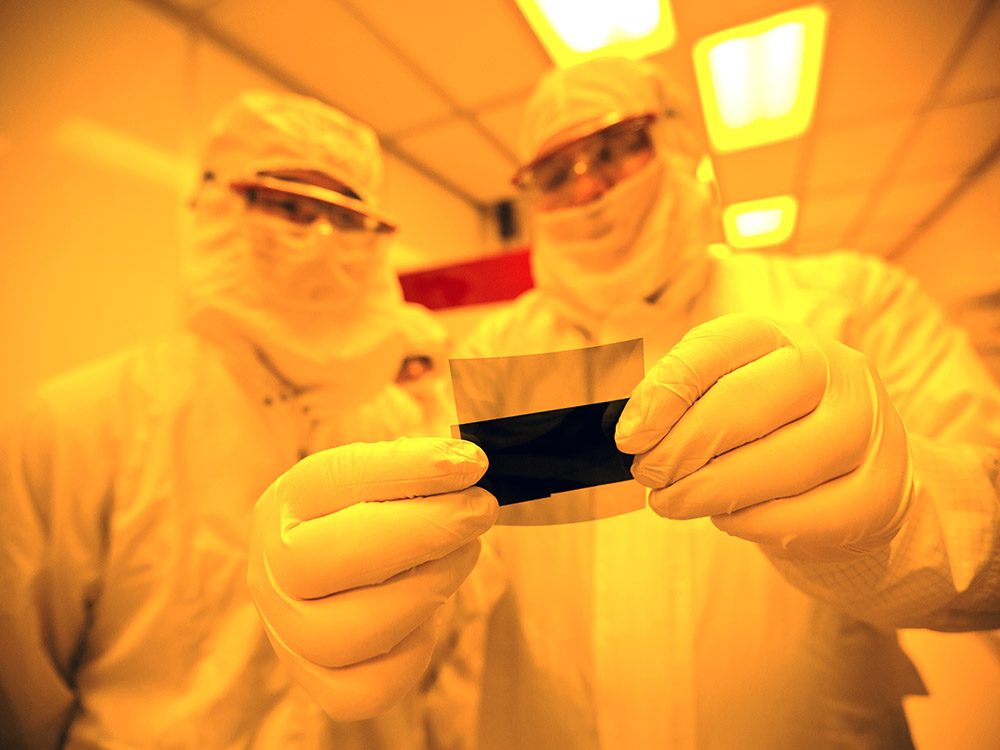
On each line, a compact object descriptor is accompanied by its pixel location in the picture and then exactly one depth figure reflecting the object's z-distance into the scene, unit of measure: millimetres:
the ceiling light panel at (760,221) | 2535
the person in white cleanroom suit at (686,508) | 370
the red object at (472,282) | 1780
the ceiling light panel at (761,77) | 912
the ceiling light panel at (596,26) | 805
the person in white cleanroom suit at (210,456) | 538
